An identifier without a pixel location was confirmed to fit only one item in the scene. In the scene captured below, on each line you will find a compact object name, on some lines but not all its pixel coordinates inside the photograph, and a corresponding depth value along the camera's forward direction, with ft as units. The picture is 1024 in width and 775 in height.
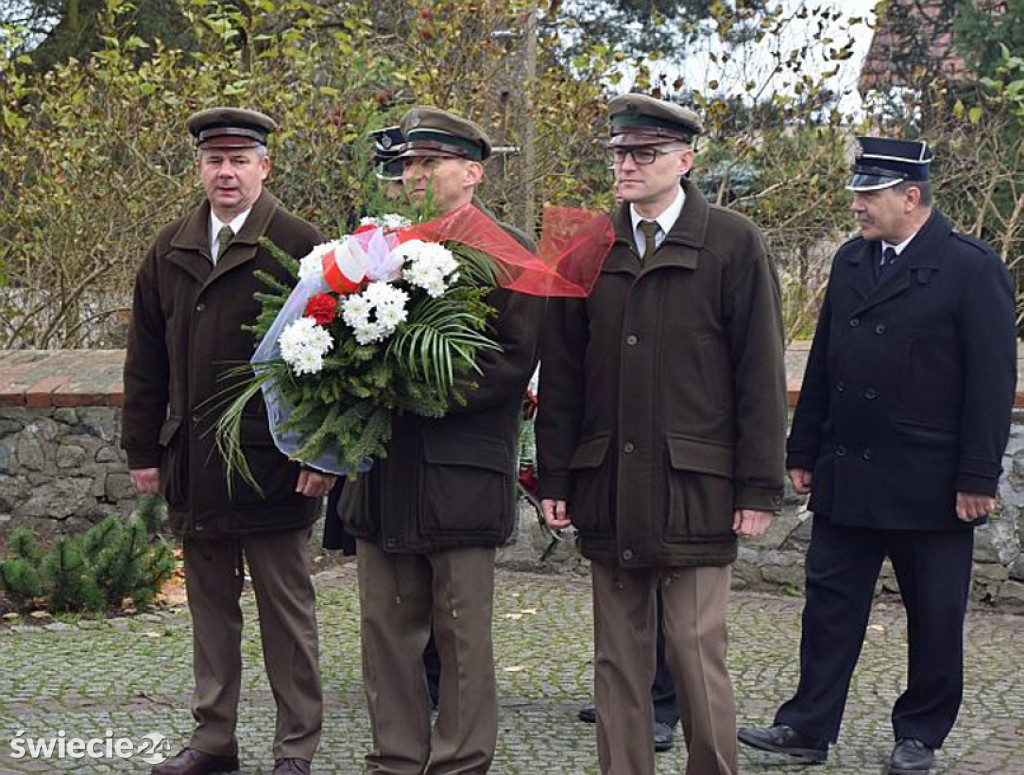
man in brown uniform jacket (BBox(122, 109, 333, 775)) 17.75
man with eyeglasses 15.94
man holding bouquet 16.65
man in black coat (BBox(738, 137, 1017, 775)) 18.45
